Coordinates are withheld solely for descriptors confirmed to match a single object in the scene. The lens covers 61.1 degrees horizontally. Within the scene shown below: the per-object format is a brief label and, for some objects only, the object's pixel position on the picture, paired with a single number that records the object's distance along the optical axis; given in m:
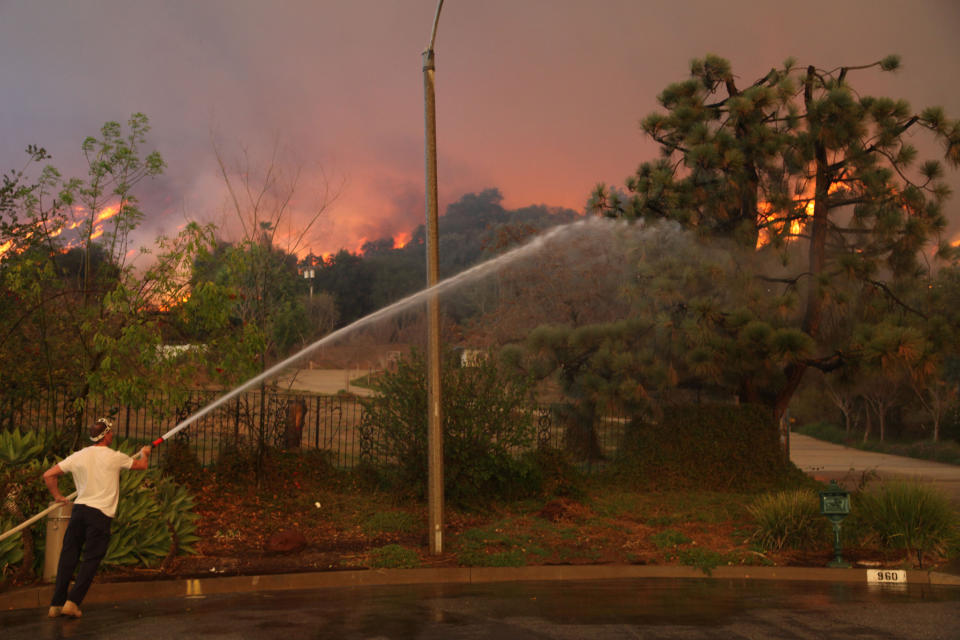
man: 7.17
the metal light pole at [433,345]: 9.93
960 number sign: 9.55
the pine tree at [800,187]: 14.06
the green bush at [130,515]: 8.40
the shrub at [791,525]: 10.77
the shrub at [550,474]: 13.45
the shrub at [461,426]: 12.62
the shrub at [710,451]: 14.90
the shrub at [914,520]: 10.34
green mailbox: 9.73
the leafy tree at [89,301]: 10.52
